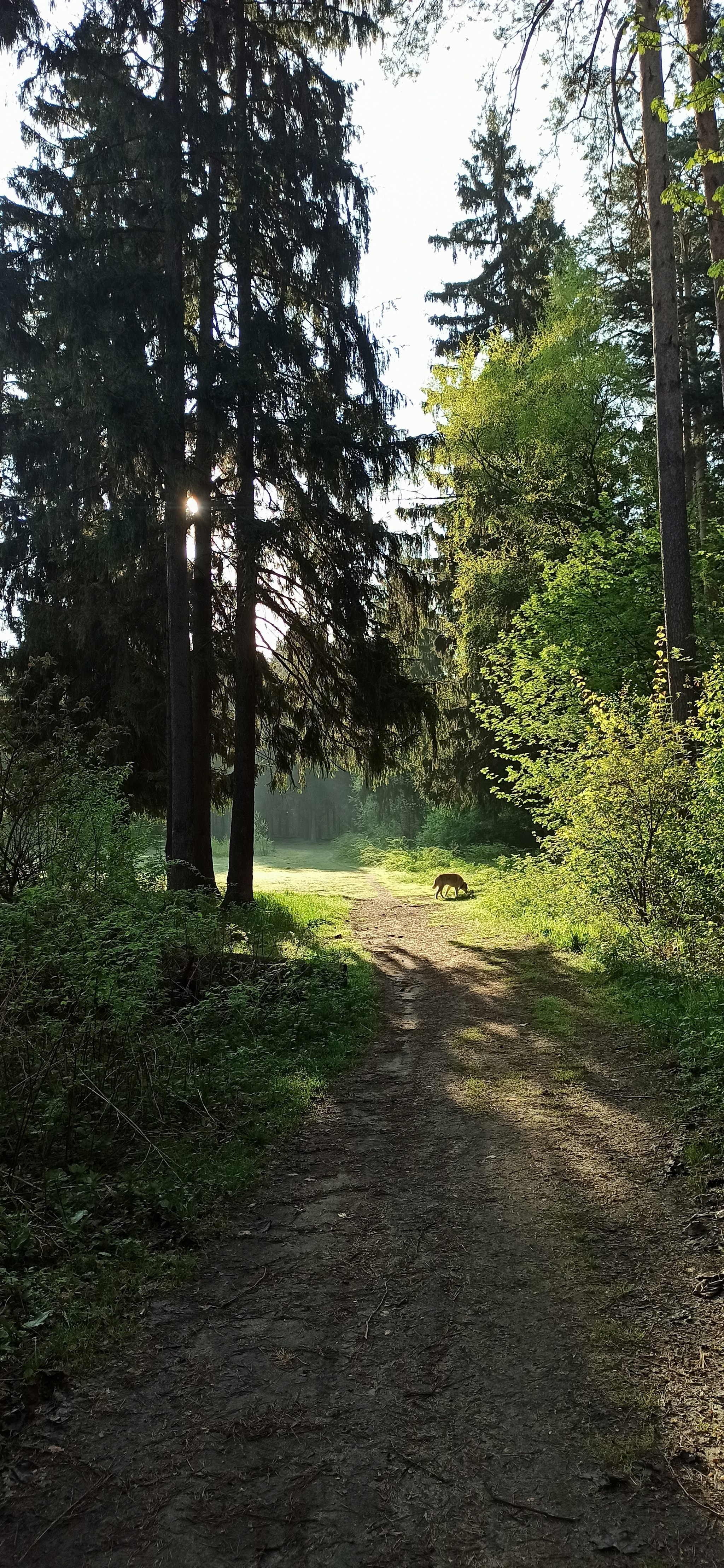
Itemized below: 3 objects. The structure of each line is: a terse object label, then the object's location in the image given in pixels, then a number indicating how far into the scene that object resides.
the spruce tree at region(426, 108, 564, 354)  23.94
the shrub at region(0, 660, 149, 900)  8.05
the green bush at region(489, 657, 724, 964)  8.44
